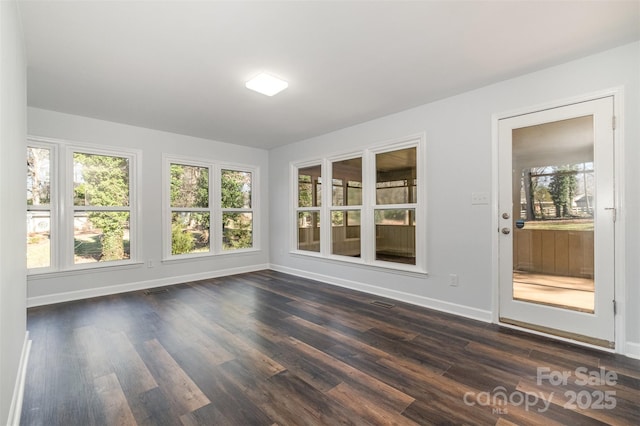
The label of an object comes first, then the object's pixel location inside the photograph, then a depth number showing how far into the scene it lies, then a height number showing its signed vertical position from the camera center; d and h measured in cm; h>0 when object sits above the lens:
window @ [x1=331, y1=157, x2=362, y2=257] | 453 +8
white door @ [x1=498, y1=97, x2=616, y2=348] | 246 -11
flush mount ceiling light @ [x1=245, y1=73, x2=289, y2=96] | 281 +130
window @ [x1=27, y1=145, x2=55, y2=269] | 364 +13
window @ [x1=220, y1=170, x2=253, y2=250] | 550 +7
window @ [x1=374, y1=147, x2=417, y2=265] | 386 +7
